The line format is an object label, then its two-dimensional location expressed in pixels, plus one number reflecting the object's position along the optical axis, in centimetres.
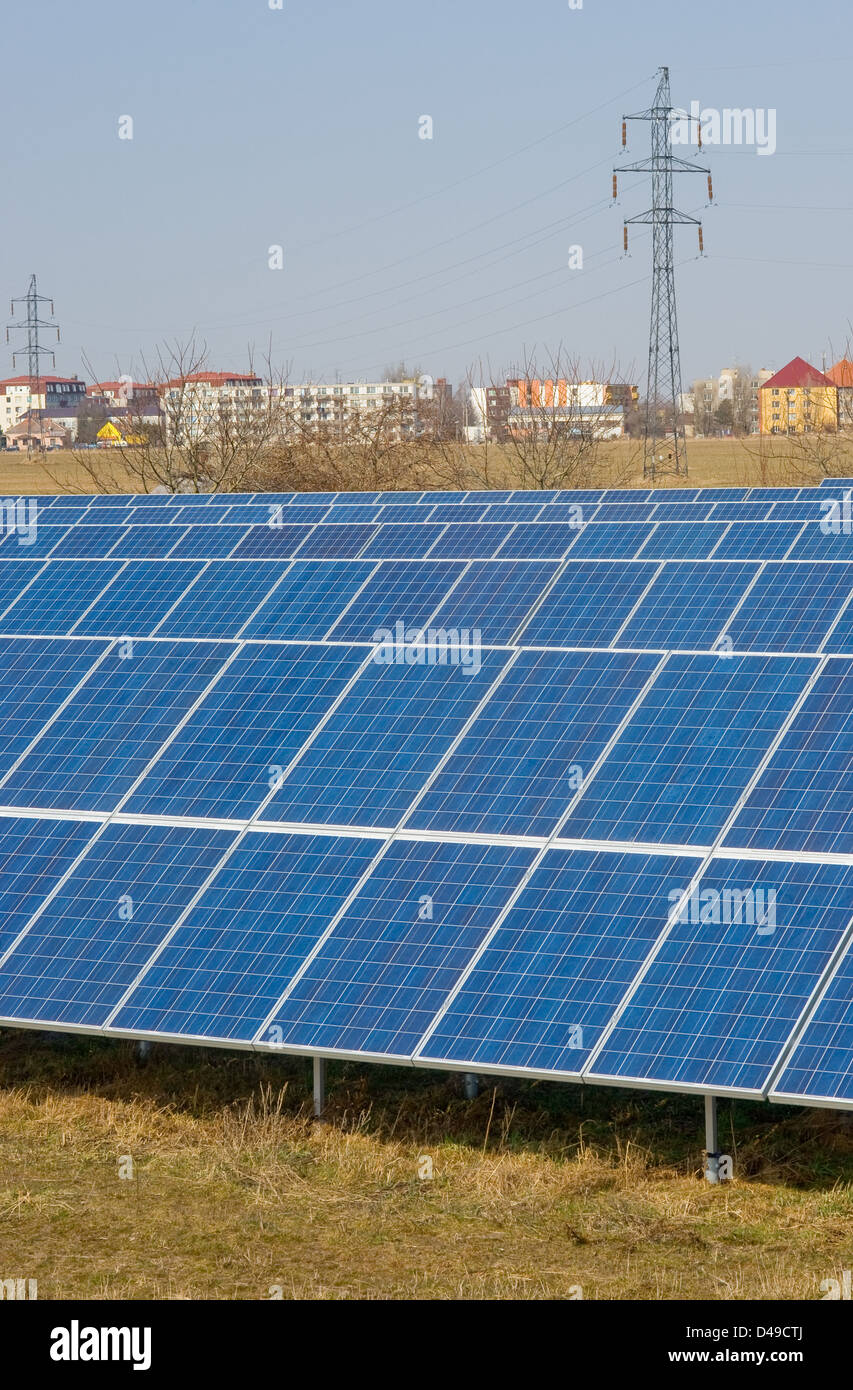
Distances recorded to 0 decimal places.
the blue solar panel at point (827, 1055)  1300
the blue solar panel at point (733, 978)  1359
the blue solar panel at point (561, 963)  1423
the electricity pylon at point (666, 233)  7588
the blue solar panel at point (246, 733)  1792
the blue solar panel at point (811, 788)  1520
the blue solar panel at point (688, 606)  1864
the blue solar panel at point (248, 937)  1545
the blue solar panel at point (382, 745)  1719
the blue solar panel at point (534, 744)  1656
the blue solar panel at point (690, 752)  1583
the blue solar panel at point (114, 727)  1866
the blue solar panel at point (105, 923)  1603
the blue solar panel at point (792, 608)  1806
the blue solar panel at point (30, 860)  1714
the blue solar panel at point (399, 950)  1491
